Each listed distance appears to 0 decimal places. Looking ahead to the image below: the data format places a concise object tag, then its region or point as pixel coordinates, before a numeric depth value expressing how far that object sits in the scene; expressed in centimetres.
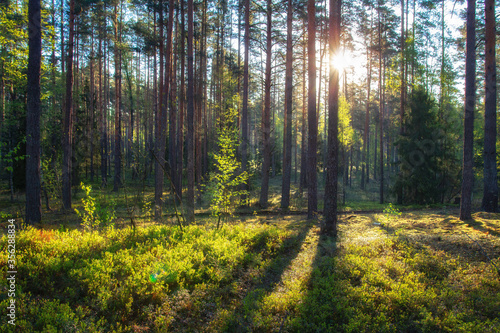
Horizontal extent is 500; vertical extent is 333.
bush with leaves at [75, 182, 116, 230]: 678
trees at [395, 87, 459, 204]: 1789
